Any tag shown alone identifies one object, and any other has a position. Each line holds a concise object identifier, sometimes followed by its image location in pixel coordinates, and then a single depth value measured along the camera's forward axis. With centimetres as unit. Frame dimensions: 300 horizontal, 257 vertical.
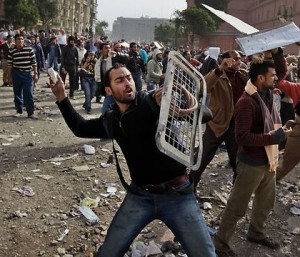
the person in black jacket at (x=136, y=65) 891
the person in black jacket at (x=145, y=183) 262
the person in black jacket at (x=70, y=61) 1120
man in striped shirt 828
